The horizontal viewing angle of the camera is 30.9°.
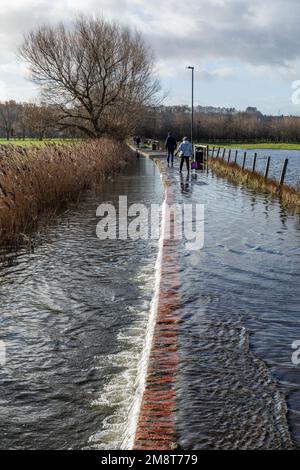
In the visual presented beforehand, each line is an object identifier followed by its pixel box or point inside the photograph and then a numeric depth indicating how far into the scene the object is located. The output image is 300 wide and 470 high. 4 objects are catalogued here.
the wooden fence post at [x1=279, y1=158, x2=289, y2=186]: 19.70
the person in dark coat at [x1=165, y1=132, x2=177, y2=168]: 31.09
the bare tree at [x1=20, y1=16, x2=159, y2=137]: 39.69
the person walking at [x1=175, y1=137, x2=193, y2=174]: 25.52
